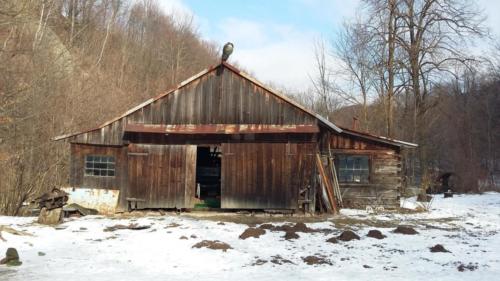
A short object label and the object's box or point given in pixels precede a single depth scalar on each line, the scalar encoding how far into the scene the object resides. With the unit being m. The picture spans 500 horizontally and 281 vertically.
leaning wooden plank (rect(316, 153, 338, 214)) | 16.77
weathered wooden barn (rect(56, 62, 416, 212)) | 16.61
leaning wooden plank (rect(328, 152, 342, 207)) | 18.44
